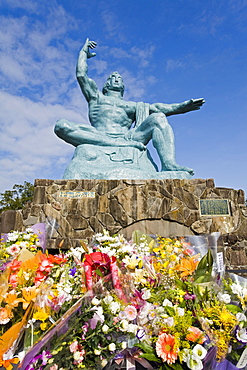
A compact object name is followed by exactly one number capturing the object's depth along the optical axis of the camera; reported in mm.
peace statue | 20353
